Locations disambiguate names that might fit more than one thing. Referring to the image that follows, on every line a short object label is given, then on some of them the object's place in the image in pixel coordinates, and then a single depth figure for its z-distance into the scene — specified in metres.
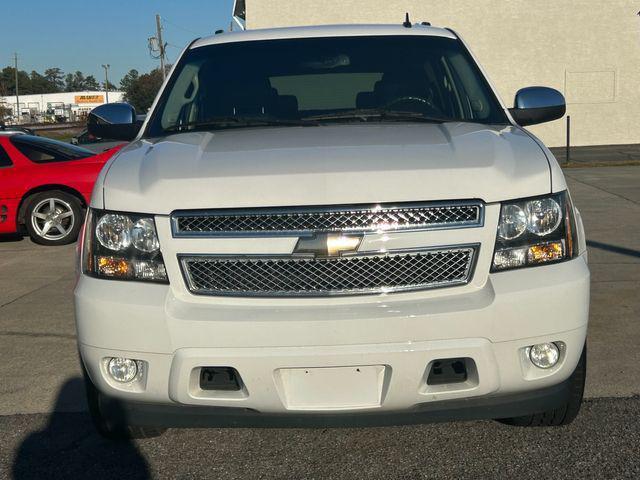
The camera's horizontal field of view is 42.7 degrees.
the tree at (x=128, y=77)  144.18
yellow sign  106.19
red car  9.59
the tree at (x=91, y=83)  180.12
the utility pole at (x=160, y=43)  47.53
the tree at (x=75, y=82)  176.62
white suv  2.86
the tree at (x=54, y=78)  167.38
